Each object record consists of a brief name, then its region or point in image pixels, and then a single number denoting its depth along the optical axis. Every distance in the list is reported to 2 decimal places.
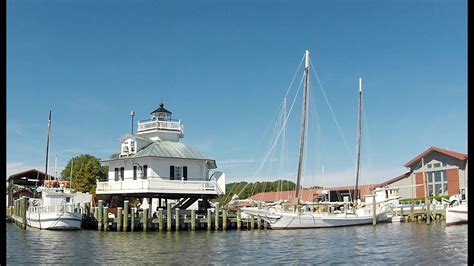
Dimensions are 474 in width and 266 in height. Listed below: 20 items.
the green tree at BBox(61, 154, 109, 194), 57.09
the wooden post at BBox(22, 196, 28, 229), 34.51
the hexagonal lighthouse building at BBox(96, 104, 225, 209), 35.78
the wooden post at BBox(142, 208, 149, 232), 31.56
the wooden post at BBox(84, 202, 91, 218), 34.81
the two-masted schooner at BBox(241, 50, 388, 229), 35.00
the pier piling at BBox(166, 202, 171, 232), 31.95
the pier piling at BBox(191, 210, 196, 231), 32.32
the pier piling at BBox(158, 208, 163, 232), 31.95
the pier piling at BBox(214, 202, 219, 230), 33.19
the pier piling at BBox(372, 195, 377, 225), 39.76
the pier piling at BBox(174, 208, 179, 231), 32.27
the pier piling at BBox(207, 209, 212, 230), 32.94
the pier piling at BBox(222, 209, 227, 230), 33.62
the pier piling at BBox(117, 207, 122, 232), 31.55
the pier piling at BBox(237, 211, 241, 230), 34.61
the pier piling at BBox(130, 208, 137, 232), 31.50
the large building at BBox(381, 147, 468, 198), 45.78
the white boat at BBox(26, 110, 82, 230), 32.38
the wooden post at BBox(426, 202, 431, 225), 39.28
